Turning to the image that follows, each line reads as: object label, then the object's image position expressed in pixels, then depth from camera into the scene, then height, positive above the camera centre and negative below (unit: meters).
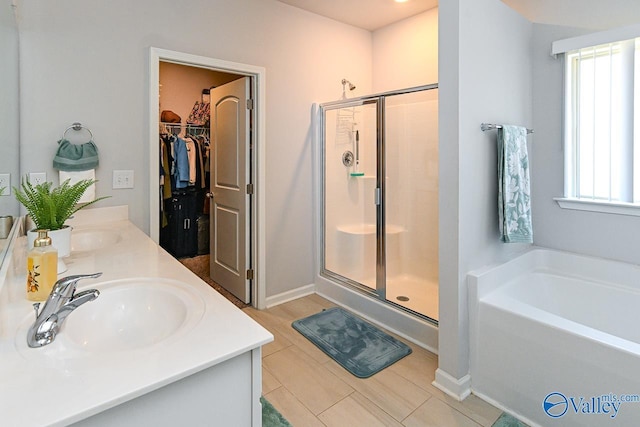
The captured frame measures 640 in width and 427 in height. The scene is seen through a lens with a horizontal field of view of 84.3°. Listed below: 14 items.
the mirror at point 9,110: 1.45 +0.47
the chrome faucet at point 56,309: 0.88 -0.26
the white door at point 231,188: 3.12 +0.18
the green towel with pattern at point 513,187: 2.07 +0.11
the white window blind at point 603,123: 2.08 +0.51
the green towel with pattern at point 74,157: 2.09 +0.31
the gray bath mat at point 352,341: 2.28 -0.97
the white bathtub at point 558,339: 1.50 -0.66
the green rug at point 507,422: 1.75 -1.09
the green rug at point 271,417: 1.76 -1.08
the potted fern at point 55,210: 1.35 -0.01
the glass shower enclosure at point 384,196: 3.00 +0.09
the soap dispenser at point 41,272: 1.07 -0.20
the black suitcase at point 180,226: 4.25 -0.23
